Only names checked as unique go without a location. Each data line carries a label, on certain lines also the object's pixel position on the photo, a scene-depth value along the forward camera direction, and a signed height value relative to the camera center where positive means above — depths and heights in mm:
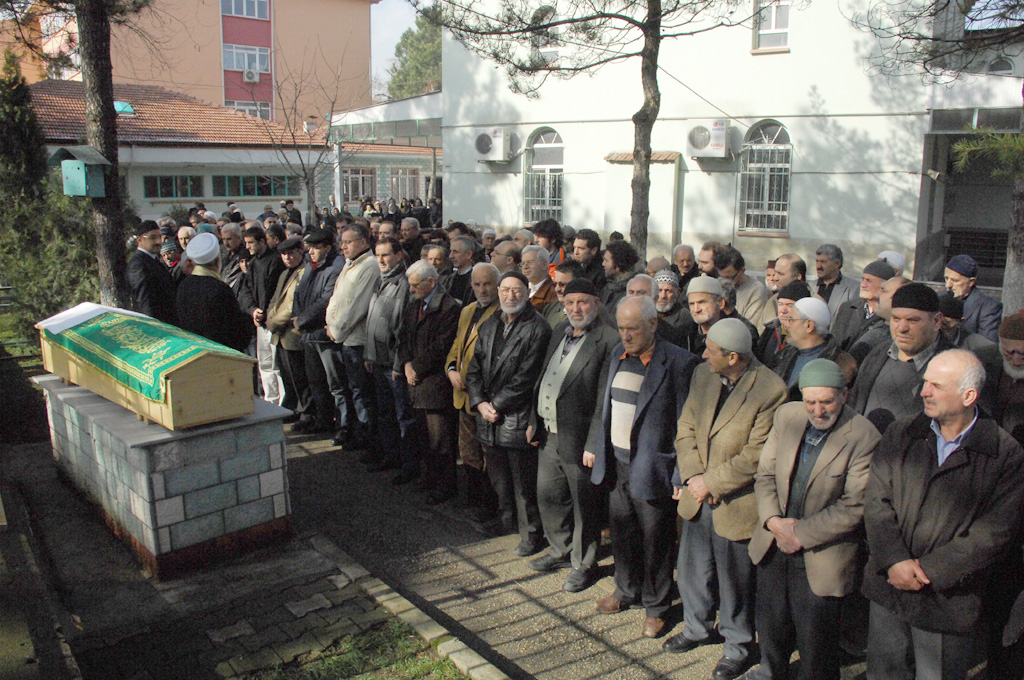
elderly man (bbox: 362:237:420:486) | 6672 -1226
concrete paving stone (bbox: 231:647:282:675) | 4031 -2257
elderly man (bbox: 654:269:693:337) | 5664 -657
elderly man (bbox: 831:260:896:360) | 4898 -741
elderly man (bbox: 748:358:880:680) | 3533 -1368
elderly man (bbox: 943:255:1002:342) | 5773 -657
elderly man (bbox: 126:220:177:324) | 7145 -635
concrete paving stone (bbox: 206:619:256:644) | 4297 -2252
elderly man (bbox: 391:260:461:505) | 6176 -1182
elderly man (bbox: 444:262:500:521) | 5859 -1219
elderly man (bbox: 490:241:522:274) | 6922 -405
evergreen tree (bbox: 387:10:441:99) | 67012 +12130
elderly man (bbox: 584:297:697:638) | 4445 -1362
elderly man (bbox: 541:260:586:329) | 5730 -561
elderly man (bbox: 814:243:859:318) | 6723 -587
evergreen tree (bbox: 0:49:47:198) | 10320 +873
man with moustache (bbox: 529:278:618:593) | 4969 -1347
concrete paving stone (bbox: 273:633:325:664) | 4137 -2254
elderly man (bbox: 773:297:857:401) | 4328 -719
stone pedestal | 4898 -1733
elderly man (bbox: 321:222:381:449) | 7195 -914
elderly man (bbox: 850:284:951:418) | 4016 -712
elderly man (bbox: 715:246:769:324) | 6570 -633
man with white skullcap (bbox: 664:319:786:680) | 3961 -1361
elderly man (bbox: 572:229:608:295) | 7508 -438
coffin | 4918 -1029
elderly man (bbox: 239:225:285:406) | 8453 -926
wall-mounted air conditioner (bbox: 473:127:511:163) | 20203 +1607
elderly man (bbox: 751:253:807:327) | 6246 -502
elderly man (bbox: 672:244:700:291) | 7457 -499
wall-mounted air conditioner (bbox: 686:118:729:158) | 16812 +1455
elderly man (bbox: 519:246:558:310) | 6129 -517
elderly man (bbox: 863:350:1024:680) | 3137 -1226
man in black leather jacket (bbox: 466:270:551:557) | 5348 -1204
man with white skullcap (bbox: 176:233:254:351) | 6578 -744
